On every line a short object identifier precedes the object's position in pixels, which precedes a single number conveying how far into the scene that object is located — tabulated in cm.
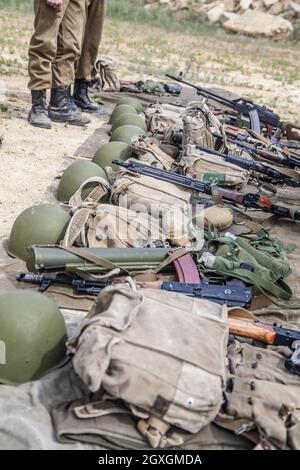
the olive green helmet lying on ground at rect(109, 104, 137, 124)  819
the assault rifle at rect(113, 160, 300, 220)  550
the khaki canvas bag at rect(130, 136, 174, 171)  603
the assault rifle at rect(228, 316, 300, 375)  336
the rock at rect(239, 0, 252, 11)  2504
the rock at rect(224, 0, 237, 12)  2538
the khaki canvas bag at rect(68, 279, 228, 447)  262
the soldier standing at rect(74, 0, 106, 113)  820
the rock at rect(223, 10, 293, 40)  2258
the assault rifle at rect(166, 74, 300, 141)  870
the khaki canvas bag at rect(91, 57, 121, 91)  999
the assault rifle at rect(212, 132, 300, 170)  703
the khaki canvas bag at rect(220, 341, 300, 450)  274
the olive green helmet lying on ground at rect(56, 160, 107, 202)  528
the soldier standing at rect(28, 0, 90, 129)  708
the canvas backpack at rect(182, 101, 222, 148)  653
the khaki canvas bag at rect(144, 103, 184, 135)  749
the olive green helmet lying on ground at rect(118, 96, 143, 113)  868
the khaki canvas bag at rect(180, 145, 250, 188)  607
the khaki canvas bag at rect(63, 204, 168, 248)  421
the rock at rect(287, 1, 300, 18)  2558
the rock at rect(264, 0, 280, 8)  2586
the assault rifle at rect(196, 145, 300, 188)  639
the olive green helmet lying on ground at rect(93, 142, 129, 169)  596
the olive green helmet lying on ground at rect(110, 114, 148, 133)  752
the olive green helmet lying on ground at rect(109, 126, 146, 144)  675
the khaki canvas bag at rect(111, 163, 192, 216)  493
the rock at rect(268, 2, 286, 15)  2578
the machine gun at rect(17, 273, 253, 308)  380
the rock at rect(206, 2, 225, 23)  2416
